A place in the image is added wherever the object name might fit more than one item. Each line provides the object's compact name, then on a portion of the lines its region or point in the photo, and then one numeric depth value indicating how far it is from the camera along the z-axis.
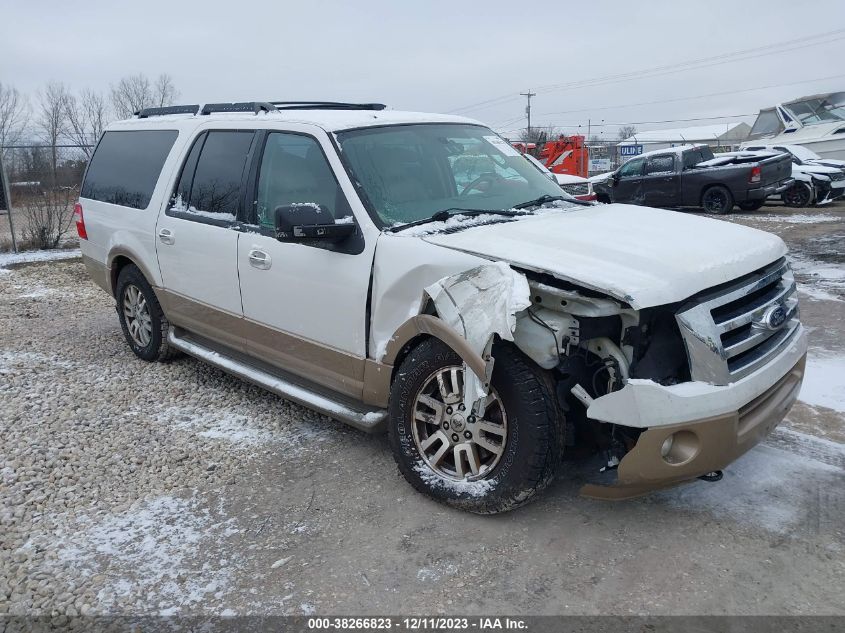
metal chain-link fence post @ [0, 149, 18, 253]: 12.27
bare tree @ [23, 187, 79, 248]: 12.62
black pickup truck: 15.38
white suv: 2.92
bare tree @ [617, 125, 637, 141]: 69.24
